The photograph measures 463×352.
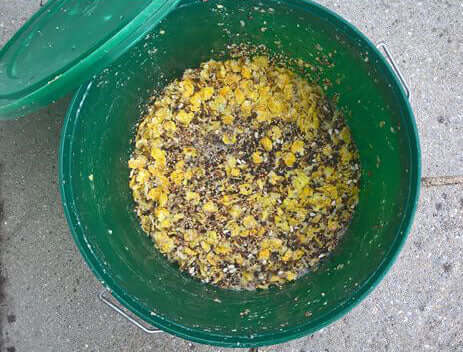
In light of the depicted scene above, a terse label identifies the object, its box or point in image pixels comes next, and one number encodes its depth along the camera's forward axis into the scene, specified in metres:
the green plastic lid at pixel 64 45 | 0.66
